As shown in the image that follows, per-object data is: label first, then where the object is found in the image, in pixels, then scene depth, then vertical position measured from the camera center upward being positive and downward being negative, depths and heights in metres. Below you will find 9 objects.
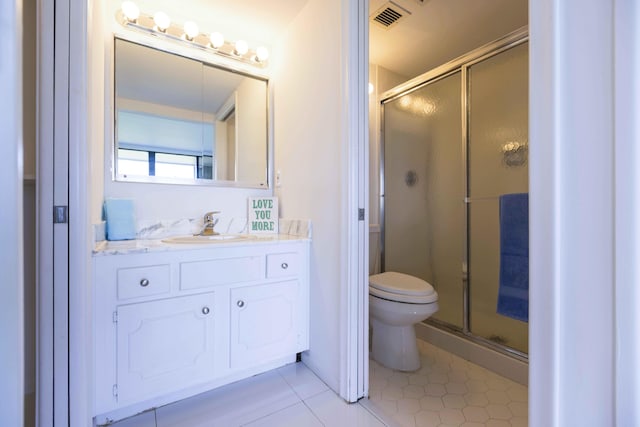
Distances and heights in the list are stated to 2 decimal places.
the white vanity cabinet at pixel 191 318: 1.12 -0.50
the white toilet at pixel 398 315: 1.54 -0.60
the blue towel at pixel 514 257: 1.44 -0.24
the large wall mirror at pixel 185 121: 1.55 +0.58
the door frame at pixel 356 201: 1.29 +0.06
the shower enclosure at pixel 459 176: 1.76 +0.28
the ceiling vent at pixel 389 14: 1.71 +1.31
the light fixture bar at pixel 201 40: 1.57 +1.09
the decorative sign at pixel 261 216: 1.85 -0.02
